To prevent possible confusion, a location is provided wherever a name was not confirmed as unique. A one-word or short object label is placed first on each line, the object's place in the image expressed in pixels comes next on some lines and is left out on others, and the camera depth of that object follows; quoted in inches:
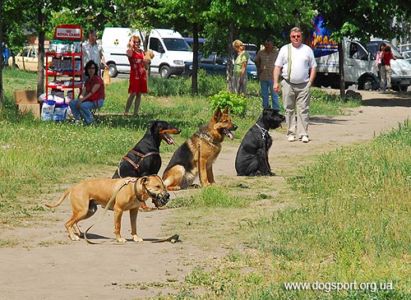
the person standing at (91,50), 1077.8
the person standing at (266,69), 1011.3
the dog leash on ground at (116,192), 426.7
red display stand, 1002.7
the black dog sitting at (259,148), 636.1
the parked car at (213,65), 1879.6
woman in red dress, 1022.4
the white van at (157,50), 1952.5
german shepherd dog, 587.0
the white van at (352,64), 1697.8
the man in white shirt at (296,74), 680.4
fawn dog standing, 419.8
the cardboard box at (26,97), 967.6
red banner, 1031.0
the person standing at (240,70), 1147.5
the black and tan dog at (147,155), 531.2
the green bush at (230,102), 932.0
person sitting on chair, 893.2
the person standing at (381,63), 1622.8
